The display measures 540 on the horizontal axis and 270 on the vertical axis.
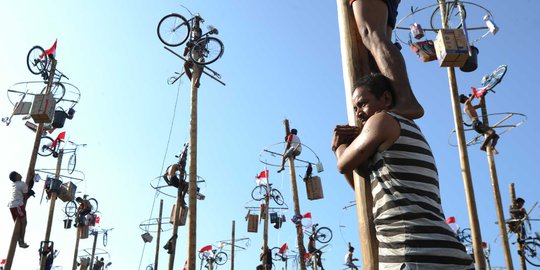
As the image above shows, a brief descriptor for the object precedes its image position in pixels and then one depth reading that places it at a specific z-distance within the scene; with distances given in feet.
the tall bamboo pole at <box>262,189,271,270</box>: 67.55
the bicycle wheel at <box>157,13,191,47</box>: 40.46
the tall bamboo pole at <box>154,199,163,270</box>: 79.20
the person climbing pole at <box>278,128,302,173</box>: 57.72
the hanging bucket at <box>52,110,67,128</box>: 47.98
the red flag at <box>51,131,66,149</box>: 60.80
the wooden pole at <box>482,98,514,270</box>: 33.24
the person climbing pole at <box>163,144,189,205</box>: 45.62
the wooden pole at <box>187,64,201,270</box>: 34.86
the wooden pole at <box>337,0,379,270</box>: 6.81
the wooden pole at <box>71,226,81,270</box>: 72.38
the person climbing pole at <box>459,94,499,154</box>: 39.42
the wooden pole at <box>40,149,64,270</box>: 51.26
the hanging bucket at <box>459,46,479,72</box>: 30.81
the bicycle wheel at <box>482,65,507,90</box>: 42.10
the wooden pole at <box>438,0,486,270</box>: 24.63
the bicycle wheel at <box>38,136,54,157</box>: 60.69
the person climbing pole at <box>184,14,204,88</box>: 41.39
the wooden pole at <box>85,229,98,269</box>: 91.28
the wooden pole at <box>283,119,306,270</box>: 56.94
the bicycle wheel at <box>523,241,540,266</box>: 51.52
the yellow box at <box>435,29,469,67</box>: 28.66
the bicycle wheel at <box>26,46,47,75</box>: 46.03
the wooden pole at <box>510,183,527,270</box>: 48.01
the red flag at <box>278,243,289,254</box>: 101.53
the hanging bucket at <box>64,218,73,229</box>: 67.99
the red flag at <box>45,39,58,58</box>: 46.69
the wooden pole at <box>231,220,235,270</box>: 97.25
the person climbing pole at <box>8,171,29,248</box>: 35.37
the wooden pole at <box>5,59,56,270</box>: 33.09
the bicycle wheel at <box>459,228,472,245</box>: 75.88
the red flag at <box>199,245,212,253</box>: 113.49
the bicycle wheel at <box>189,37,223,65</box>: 40.73
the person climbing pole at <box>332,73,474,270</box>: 5.88
